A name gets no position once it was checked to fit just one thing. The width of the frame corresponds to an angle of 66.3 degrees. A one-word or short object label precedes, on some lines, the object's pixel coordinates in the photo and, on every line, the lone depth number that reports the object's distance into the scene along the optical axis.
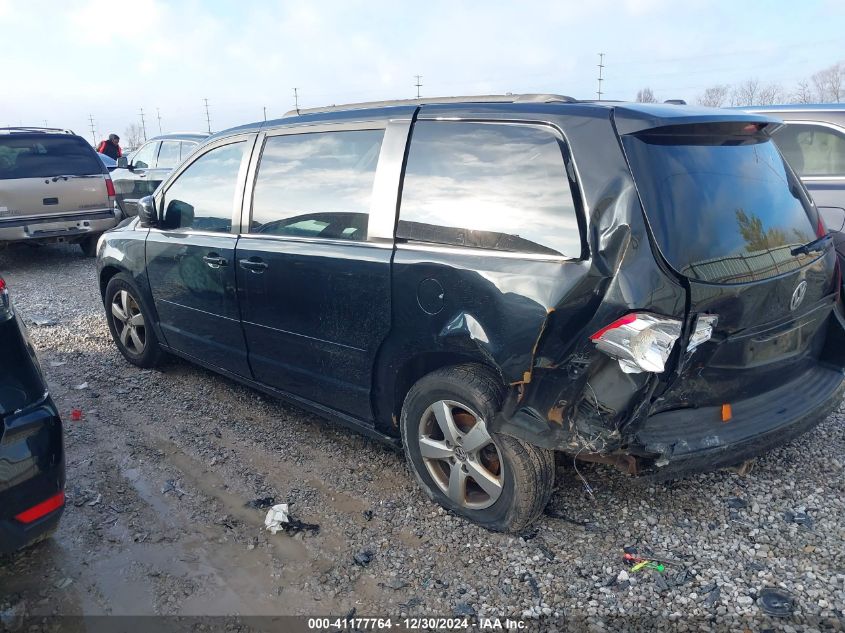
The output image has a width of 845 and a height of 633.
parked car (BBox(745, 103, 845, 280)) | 5.78
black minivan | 2.48
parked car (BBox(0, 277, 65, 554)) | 2.42
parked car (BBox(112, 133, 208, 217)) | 11.65
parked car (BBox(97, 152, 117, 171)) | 16.26
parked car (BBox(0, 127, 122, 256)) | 8.92
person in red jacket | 18.09
